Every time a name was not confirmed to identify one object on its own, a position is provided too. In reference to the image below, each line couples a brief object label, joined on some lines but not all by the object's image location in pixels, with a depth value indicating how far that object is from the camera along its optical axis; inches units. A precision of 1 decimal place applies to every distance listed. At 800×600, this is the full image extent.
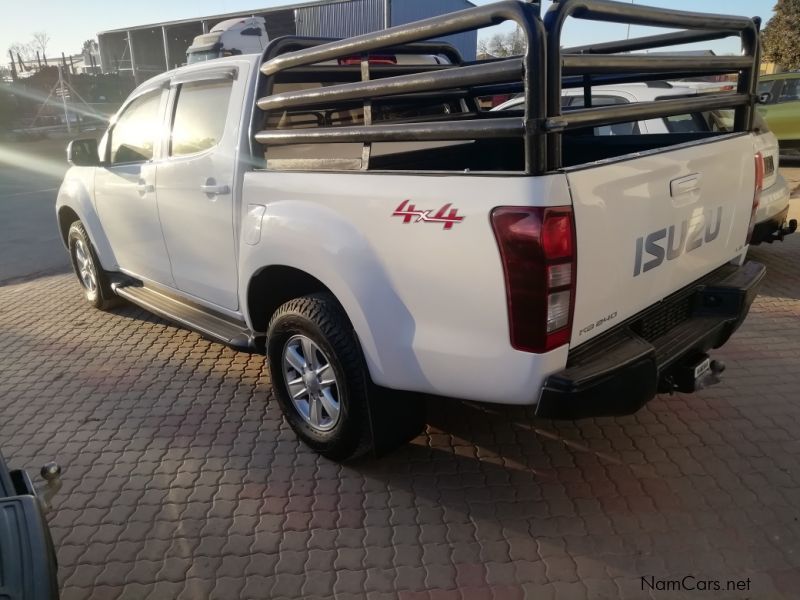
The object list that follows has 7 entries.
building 1059.9
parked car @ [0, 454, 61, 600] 61.3
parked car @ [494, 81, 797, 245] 210.2
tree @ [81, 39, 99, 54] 1659.9
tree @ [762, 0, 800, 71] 985.5
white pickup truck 85.6
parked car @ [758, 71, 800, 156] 445.1
